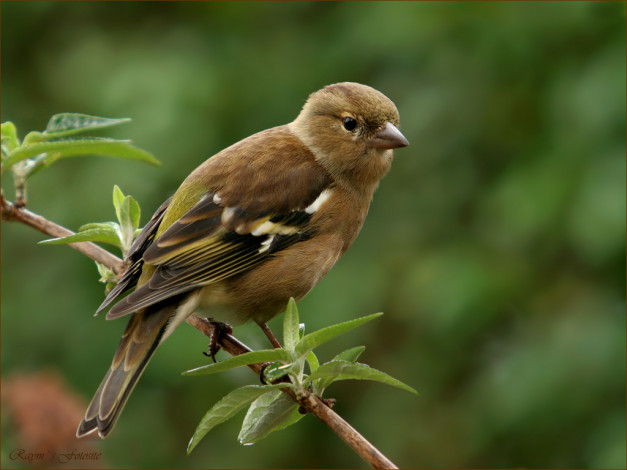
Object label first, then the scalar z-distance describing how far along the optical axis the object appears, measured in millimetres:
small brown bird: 5914
